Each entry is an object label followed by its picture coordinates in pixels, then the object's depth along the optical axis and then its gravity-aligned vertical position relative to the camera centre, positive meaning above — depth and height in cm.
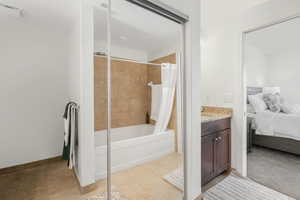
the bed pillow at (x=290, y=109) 303 -27
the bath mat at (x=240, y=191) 169 -122
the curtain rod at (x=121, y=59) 144 +42
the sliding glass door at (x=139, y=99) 139 -3
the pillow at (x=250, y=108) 333 -29
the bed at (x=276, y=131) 262 -70
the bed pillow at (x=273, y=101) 320 -10
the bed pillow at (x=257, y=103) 326 -15
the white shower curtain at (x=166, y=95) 170 +2
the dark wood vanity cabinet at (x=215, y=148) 183 -74
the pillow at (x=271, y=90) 348 +17
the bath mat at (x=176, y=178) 154 -93
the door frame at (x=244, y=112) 212 -24
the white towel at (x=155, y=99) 182 -3
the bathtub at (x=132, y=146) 147 -58
